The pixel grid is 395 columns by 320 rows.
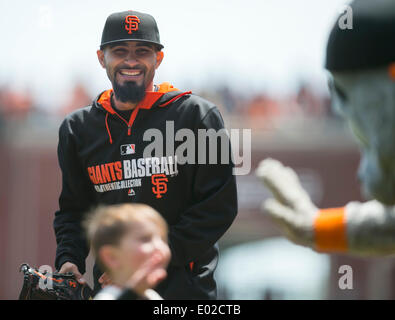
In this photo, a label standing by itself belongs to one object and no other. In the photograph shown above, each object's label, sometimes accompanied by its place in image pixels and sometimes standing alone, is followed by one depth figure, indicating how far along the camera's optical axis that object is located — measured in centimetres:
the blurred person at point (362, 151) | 398
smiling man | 686
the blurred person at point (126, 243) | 554
